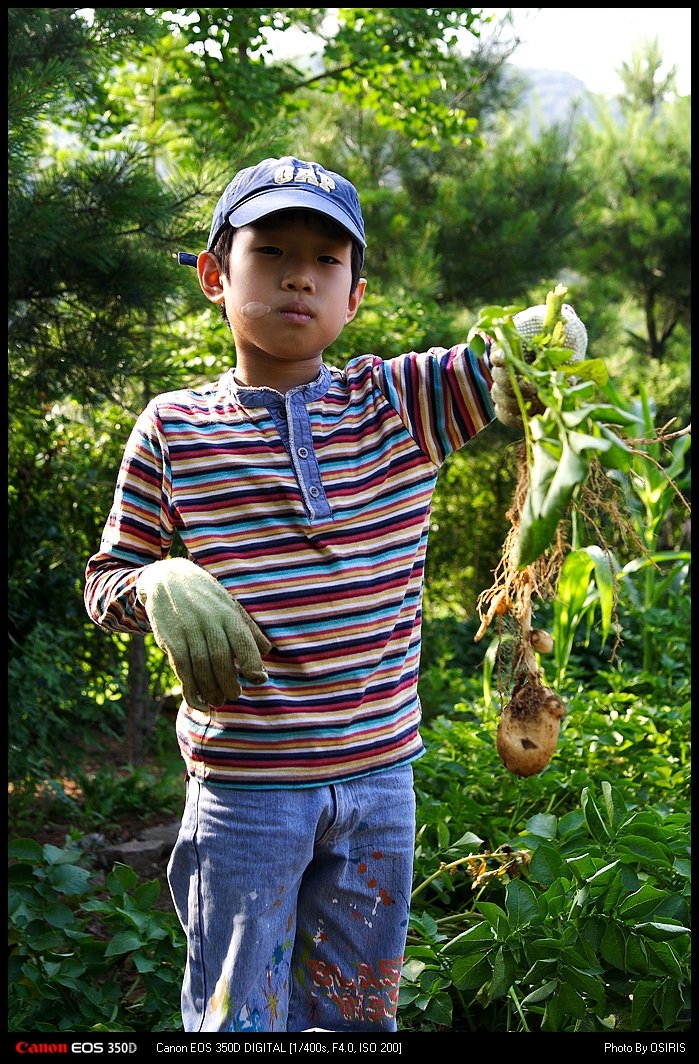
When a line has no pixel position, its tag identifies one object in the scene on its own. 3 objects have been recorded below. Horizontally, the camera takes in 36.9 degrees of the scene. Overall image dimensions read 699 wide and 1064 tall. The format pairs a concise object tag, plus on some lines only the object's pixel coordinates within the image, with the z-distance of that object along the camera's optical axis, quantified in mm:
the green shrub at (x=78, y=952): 2061
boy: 1521
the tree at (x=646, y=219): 7961
